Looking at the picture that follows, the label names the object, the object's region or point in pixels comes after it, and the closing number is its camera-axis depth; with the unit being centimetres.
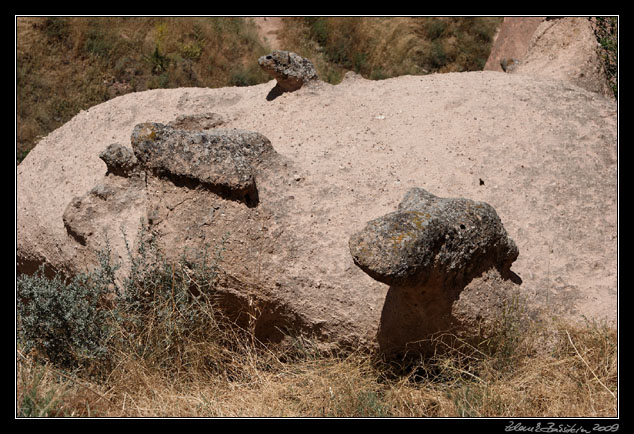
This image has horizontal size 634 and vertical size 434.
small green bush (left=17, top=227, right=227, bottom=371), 496
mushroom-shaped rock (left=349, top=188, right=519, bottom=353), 428
